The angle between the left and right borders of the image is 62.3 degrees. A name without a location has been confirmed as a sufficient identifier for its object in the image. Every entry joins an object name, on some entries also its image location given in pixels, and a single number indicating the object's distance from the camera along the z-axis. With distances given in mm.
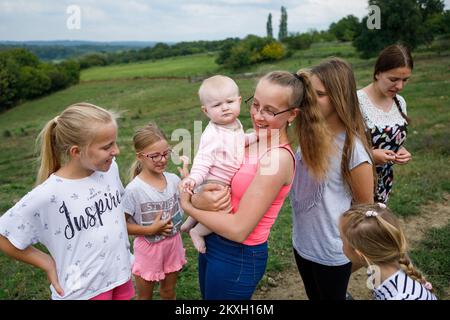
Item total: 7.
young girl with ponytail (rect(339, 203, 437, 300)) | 1914
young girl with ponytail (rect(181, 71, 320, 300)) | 1873
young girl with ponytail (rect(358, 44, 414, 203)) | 3189
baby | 2152
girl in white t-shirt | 1998
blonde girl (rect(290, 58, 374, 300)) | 2172
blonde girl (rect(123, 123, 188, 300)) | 2750
